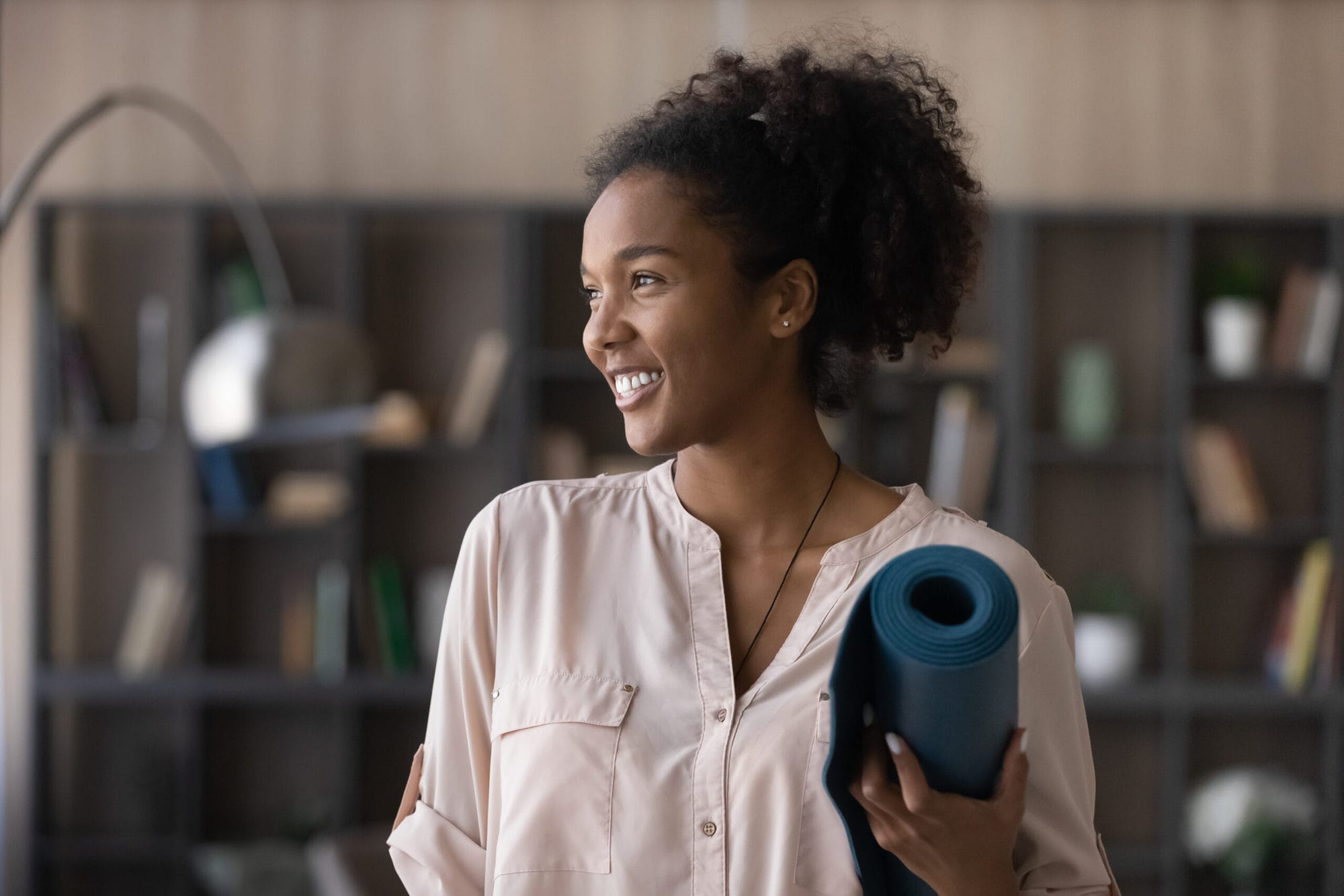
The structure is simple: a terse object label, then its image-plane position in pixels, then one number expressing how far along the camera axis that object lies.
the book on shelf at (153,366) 4.43
